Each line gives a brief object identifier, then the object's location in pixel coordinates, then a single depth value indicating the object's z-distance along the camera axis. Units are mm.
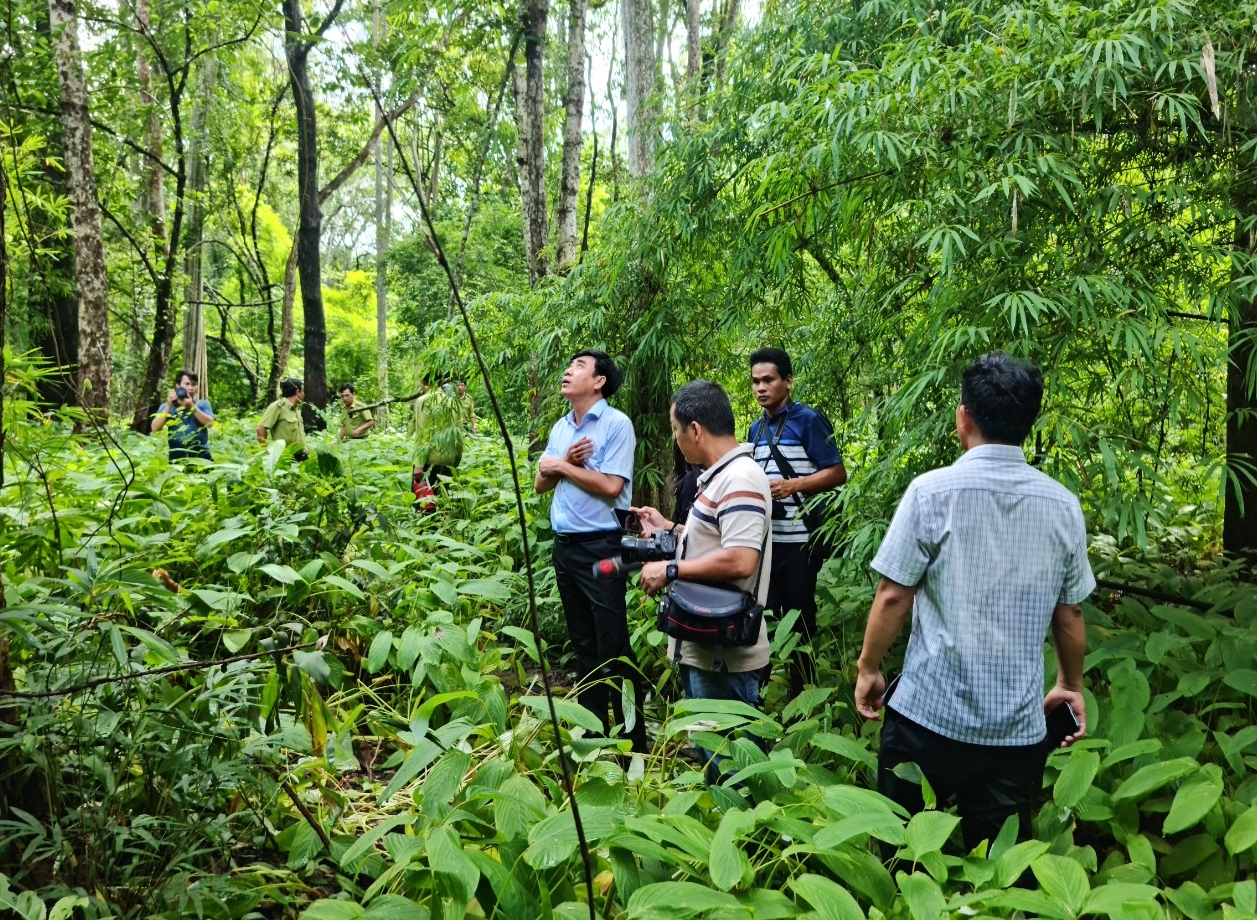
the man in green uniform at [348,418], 7594
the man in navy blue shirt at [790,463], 3549
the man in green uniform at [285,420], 6773
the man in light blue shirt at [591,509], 3291
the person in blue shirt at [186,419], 6578
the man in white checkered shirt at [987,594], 1859
